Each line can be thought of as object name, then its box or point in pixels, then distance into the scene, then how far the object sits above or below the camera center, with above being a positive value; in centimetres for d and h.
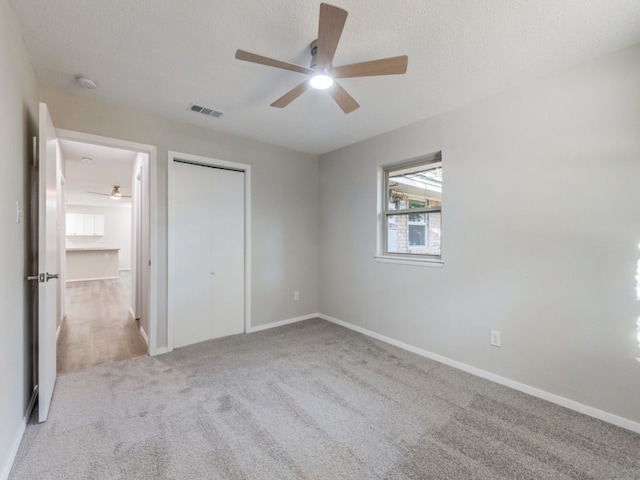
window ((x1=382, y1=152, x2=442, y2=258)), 319 +36
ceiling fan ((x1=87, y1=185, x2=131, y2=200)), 630 +106
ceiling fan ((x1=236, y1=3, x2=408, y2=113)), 148 +106
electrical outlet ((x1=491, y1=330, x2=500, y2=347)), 257 -85
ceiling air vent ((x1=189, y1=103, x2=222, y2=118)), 286 +129
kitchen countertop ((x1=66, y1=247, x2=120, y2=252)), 827 -25
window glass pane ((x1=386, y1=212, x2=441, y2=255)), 320 +7
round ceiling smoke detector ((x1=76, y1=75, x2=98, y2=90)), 235 +127
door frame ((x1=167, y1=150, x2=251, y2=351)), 321 +31
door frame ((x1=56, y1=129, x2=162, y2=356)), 309 -14
